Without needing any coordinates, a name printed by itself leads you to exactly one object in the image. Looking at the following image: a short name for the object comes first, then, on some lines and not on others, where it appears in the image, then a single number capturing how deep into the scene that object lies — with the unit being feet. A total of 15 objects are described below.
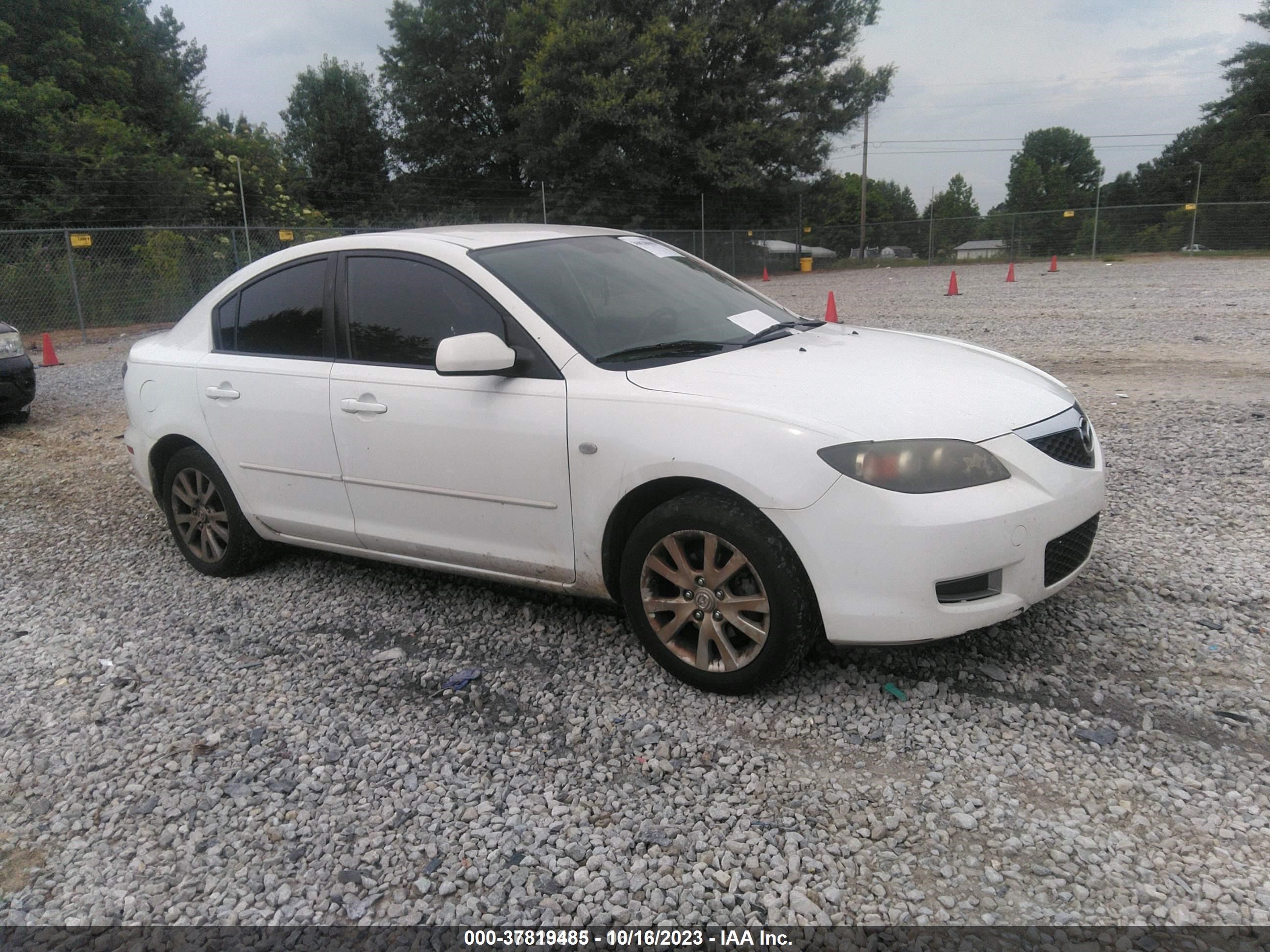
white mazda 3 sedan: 10.09
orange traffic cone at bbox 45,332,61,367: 47.03
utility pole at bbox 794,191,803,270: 130.41
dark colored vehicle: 30.07
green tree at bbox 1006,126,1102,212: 227.81
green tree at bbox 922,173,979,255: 123.44
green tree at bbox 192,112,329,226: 87.10
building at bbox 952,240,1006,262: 125.29
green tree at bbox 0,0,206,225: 70.95
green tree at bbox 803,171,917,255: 130.93
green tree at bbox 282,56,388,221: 137.80
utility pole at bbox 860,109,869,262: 138.82
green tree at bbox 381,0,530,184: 147.74
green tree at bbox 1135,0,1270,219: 139.74
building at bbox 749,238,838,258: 126.82
